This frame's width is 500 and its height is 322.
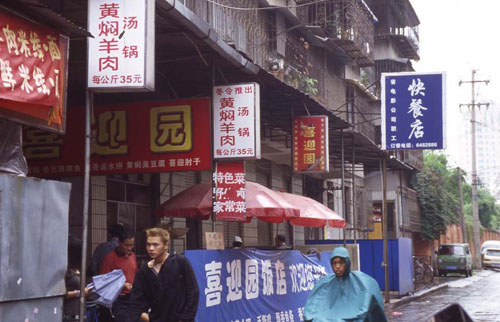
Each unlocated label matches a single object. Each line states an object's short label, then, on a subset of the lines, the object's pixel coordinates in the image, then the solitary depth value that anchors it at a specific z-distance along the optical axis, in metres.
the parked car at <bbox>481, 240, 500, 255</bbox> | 52.73
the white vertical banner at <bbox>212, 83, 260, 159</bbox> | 12.28
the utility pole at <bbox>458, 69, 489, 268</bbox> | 53.05
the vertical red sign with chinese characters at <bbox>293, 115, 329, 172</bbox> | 17.17
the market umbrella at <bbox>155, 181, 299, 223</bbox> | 13.32
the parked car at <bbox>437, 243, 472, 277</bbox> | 41.47
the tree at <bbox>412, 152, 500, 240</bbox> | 44.72
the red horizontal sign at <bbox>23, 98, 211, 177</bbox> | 12.02
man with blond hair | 7.26
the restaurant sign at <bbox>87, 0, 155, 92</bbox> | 8.84
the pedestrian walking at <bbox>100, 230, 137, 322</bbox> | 10.60
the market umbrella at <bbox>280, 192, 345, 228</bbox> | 15.89
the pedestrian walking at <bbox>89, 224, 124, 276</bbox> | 11.06
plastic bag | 7.87
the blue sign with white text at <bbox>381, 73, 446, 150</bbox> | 19.91
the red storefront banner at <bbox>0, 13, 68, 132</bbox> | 7.32
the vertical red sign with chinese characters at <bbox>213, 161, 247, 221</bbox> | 12.30
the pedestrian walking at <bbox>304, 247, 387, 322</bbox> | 7.81
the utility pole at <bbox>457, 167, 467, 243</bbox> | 52.97
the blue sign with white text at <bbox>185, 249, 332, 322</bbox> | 11.08
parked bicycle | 33.38
